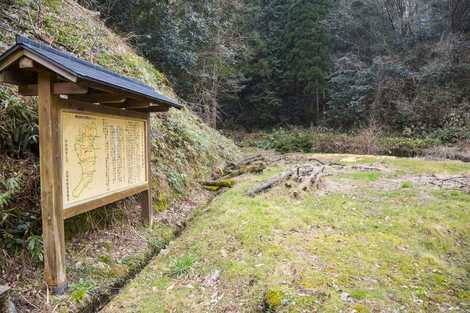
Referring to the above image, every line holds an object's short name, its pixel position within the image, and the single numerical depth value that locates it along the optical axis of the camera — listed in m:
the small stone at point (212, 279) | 3.21
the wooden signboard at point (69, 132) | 2.68
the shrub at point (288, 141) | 16.08
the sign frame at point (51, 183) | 2.79
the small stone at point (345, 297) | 2.74
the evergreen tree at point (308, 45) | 19.06
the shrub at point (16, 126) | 3.42
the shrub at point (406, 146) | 13.27
